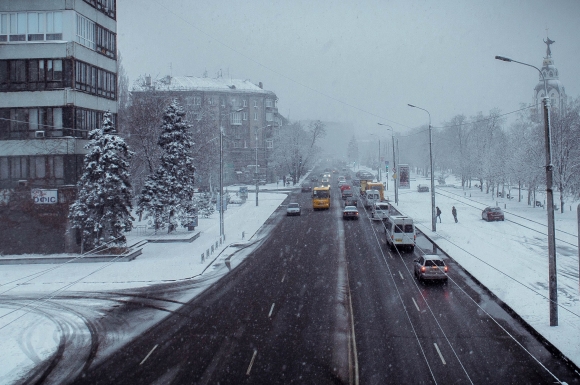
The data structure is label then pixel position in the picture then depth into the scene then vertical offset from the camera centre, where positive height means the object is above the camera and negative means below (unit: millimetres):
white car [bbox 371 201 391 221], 44797 -1448
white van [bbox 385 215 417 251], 30172 -2339
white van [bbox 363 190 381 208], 54894 -247
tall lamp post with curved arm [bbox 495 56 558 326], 15609 -1130
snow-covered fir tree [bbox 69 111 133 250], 29406 +308
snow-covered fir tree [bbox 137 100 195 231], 37750 +1268
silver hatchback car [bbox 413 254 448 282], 21906 -3284
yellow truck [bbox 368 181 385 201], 59281 +912
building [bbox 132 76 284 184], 91938 +14668
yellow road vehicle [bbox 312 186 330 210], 53562 -283
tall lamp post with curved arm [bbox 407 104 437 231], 37203 -1605
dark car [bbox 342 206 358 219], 45750 -1649
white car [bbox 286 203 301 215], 49500 -1407
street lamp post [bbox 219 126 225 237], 35634 -628
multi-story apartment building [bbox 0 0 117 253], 30125 +4820
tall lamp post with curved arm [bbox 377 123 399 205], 58250 -66
